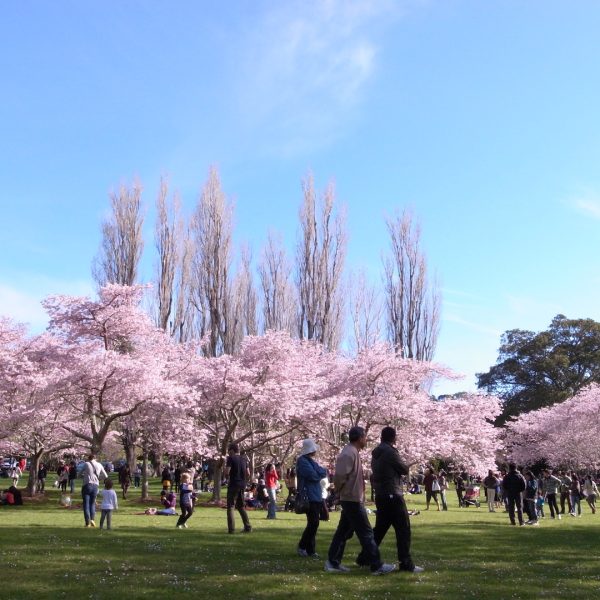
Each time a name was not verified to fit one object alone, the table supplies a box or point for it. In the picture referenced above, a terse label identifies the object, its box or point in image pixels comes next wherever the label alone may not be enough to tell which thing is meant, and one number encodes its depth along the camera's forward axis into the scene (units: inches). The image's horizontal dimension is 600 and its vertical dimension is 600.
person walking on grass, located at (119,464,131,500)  1199.9
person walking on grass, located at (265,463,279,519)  756.6
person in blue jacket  365.7
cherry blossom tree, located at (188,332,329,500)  1064.8
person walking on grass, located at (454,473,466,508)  1194.7
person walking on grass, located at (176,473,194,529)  577.3
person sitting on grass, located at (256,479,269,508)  978.7
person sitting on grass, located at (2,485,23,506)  939.3
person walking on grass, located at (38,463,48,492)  1321.9
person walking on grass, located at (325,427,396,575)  310.5
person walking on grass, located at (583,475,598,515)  1068.5
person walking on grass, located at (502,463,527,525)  666.8
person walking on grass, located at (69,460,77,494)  1311.5
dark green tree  2448.3
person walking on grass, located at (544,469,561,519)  877.2
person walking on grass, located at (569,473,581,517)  946.7
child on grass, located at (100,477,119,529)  533.3
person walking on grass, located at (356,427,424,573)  310.5
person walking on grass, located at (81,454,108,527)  544.4
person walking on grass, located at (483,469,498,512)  1001.5
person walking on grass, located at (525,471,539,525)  728.1
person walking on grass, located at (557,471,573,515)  1011.3
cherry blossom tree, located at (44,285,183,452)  920.9
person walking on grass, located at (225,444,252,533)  469.4
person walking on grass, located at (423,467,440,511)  1029.8
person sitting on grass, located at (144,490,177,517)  826.8
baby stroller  1180.5
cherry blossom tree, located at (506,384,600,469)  1665.8
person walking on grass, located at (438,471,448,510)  1042.1
